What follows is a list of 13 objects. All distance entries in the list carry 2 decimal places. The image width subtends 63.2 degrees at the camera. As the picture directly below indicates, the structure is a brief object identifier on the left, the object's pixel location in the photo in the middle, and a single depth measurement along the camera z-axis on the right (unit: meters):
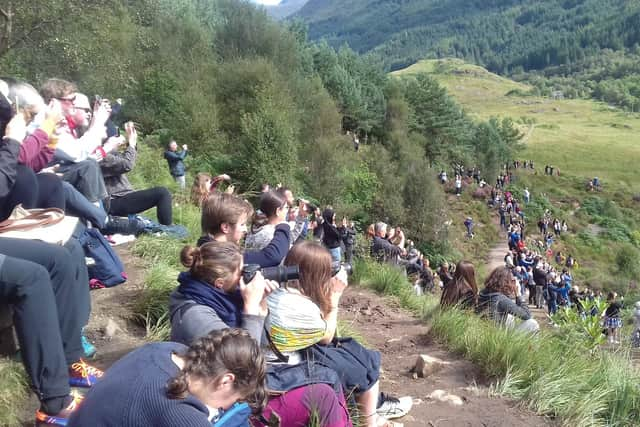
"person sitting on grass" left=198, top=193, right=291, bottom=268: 3.60
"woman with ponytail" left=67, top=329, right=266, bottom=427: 1.80
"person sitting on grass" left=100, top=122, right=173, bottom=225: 5.13
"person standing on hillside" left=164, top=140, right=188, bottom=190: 12.13
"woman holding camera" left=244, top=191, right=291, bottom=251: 4.52
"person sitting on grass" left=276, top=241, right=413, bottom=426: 2.89
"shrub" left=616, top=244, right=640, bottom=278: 36.70
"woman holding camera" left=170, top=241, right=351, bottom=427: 2.70
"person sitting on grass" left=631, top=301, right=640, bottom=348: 8.94
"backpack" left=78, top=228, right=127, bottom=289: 3.73
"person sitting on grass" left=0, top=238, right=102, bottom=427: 2.46
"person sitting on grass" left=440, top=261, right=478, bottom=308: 6.00
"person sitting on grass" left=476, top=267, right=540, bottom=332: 5.54
